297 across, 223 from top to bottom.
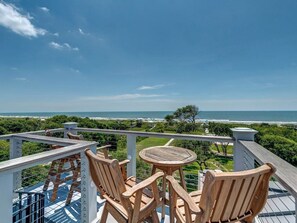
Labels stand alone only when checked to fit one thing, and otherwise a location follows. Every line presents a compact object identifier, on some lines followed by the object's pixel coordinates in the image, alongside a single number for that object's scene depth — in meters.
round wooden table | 2.01
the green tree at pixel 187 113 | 25.66
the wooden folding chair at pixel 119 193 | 1.34
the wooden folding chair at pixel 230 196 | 1.03
